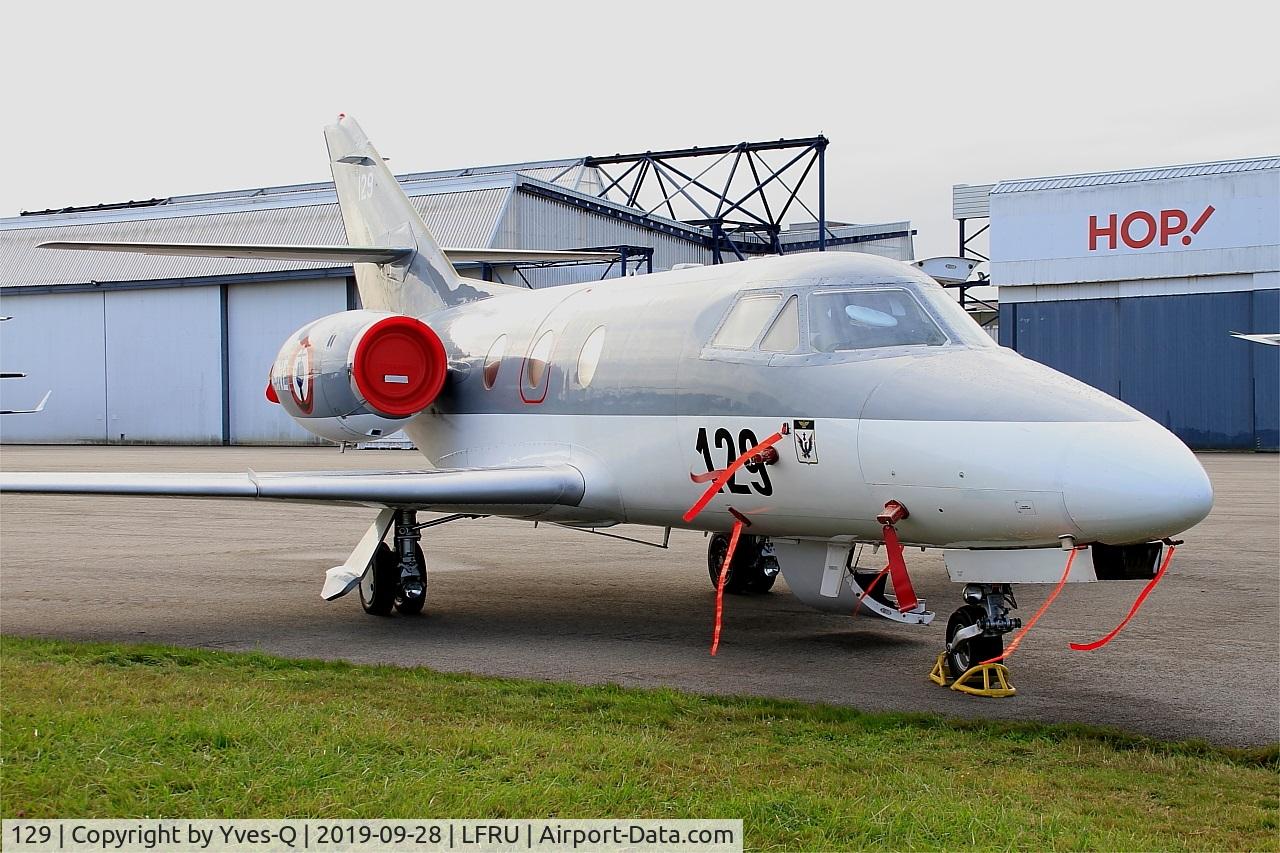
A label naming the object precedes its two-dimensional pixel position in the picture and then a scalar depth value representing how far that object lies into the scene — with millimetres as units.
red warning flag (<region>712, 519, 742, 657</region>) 7259
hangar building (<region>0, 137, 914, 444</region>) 42688
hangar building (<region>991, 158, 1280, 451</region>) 33875
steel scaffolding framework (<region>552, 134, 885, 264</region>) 34219
